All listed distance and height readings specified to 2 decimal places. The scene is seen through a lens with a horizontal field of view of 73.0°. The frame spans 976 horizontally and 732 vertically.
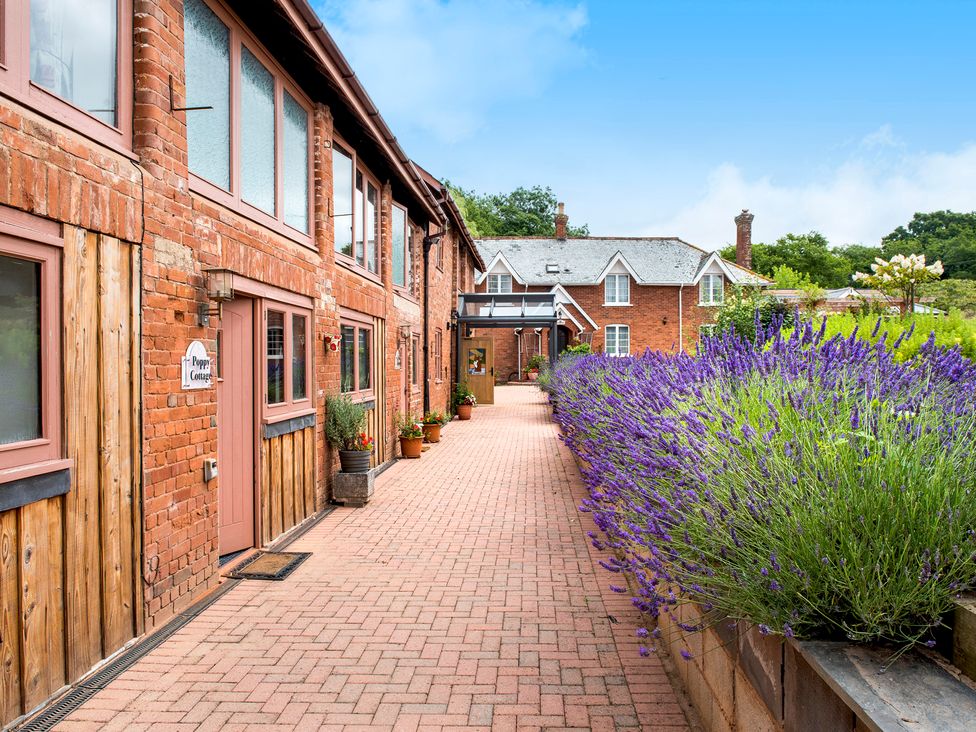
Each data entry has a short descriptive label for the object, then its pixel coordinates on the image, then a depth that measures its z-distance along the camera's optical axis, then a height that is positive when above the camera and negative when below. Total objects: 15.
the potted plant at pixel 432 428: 13.82 -1.42
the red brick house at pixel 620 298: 33.72 +3.19
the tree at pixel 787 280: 33.97 +4.16
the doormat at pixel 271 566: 5.54 -1.80
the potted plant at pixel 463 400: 18.69 -1.16
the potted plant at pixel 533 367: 33.13 -0.36
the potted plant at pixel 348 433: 7.95 -0.89
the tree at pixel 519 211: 61.03 +14.23
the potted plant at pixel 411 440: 11.82 -1.44
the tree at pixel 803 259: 57.56 +8.78
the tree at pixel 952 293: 35.78 +3.97
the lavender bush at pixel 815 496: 2.08 -0.51
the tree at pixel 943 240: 55.78 +11.40
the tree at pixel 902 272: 18.59 +2.50
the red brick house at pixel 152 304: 3.24 +0.39
